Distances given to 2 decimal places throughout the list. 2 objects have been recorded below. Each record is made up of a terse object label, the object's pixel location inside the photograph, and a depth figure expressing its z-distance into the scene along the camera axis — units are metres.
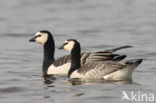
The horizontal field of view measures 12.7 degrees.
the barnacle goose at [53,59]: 17.25
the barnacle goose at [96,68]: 15.94
